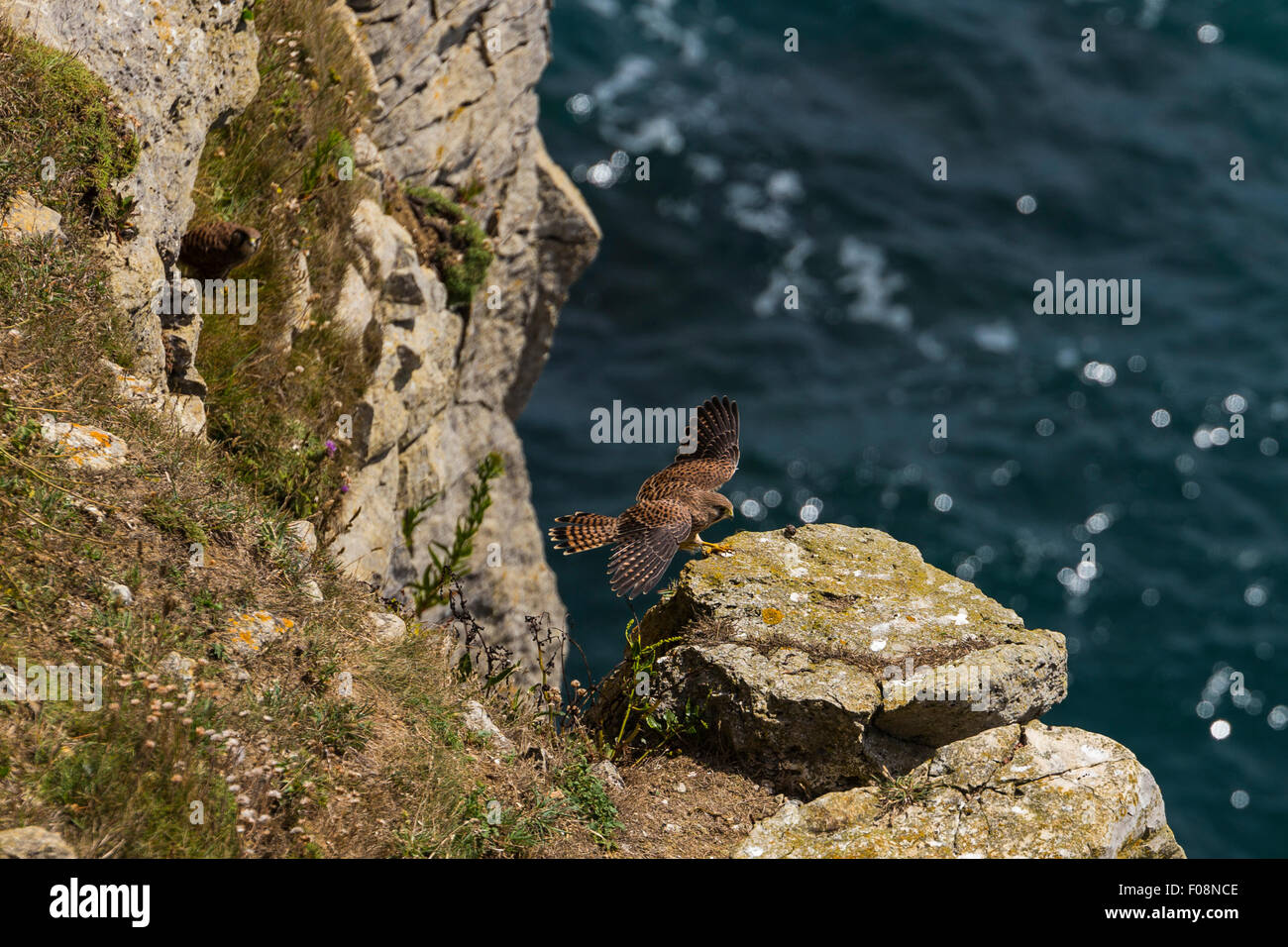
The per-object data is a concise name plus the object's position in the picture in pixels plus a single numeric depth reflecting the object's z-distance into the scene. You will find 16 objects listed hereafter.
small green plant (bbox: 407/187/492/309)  12.75
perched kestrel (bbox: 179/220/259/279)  8.71
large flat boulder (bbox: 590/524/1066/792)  7.52
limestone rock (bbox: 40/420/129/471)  6.58
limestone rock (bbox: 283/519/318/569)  7.47
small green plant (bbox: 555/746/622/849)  6.80
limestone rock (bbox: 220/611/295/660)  6.37
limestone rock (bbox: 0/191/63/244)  7.11
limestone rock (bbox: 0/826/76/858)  4.64
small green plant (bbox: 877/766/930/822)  7.22
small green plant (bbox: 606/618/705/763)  7.82
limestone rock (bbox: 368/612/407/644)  7.48
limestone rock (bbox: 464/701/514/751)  7.04
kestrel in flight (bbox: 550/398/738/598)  8.29
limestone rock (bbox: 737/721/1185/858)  6.84
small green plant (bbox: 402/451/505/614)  9.04
